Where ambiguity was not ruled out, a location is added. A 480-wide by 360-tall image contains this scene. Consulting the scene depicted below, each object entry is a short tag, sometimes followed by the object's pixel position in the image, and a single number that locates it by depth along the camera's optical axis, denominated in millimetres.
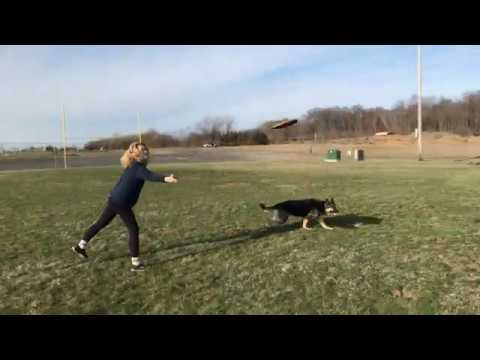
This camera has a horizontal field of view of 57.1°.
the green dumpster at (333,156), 37272
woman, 5504
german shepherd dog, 7867
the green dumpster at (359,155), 38531
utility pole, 36375
